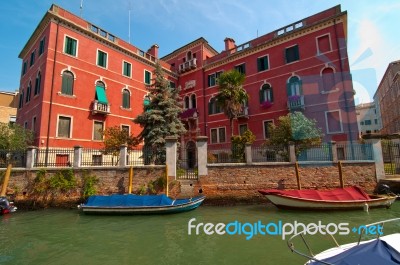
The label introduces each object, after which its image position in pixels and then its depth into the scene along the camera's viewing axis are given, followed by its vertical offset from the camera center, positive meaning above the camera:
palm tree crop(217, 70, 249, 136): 20.06 +6.35
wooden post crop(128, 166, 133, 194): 13.43 -0.74
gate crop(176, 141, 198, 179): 14.18 +0.13
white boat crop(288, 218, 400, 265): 3.35 -1.45
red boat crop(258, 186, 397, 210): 10.71 -1.84
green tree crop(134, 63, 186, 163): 18.25 +4.02
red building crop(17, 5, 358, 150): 18.97 +8.06
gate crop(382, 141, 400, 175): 16.13 +0.26
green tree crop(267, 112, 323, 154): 15.89 +2.14
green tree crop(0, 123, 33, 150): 16.48 +2.29
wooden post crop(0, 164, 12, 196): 13.08 -0.79
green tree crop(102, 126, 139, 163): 18.05 +2.10
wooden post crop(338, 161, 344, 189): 13.49 -0.77
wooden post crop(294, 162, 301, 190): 13.46 -0.73
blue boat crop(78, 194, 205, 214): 11.08 -1.98
